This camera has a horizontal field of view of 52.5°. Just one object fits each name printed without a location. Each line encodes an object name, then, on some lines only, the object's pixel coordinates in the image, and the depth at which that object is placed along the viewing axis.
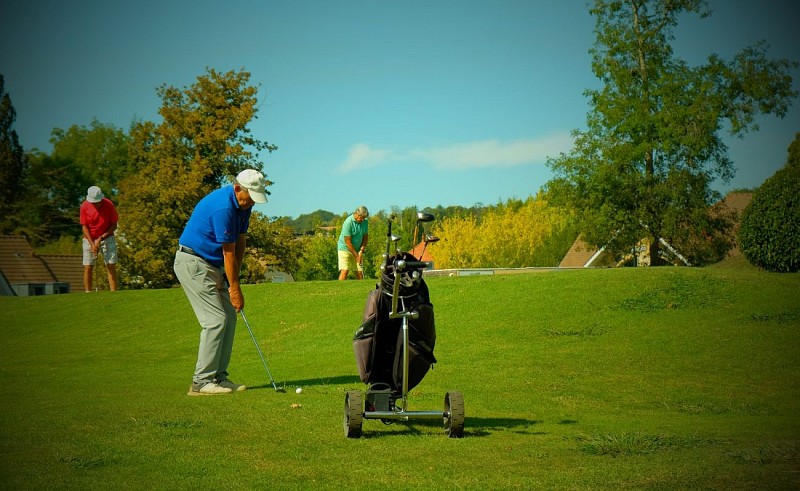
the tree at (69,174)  88.94
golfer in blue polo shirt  10.05
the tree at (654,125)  43.97
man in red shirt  21.72
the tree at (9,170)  79.31
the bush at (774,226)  21.31
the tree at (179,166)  41.91
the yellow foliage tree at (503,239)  76.44
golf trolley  7.24
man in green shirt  19.92
